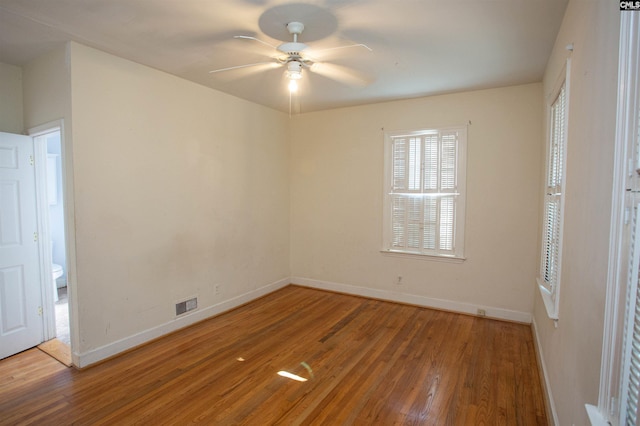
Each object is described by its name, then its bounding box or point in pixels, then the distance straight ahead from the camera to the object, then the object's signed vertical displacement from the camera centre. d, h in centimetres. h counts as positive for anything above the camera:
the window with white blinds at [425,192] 405 +5
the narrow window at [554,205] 212 -7
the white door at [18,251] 297 -52
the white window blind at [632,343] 85 -39
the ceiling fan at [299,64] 234 +123
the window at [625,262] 88 -19
